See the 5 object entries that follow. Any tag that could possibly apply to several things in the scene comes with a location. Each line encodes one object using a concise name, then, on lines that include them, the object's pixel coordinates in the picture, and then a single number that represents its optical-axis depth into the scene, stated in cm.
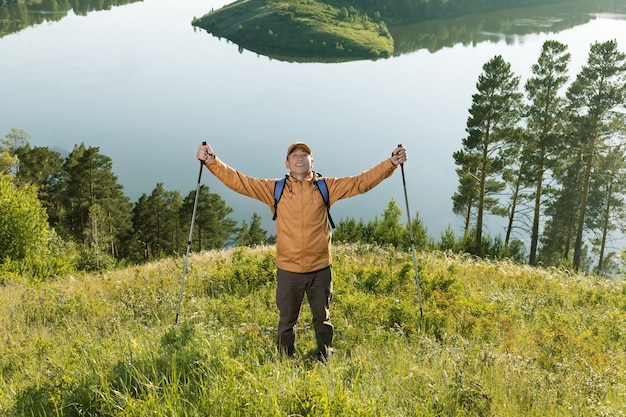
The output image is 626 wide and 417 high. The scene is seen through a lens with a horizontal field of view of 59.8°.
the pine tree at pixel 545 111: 3922
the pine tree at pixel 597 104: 3675
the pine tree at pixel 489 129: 3981
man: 625
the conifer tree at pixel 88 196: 5394
